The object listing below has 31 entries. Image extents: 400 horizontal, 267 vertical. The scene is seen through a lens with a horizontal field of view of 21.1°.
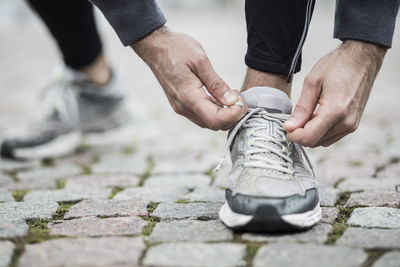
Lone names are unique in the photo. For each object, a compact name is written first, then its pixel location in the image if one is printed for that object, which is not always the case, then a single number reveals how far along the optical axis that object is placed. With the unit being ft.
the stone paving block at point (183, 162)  5.19
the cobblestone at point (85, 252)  3.51
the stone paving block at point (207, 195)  4.36
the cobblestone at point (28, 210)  4.05
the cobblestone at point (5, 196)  4.40
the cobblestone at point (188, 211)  4.03
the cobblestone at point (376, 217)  3.85
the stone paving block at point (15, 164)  5.34
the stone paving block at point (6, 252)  3.52
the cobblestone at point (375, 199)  4.16
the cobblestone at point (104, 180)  4.82
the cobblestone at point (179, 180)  4.82
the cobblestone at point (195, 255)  3.51
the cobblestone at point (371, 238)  3.62
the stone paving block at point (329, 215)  3.94
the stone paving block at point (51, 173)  5.05
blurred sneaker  5.83
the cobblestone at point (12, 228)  3.76
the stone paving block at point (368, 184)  4.49
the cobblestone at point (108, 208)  4.09
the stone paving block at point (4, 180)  4.86
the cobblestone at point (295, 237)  3.69
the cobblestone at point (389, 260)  3.46
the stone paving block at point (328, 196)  4.25
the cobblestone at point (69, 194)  4.44
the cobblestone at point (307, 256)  3.48
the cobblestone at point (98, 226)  3.80
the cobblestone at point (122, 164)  5.19
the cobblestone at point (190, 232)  3.72
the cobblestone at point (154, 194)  4.40
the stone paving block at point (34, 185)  4.74
